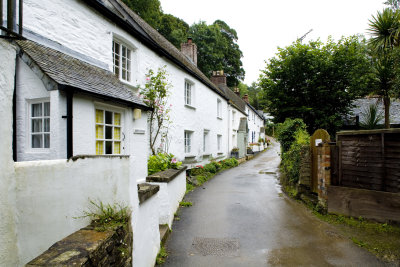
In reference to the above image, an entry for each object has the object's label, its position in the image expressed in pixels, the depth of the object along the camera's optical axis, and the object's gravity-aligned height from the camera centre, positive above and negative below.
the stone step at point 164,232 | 4.82 -1.94
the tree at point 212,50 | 31.71 +12.27
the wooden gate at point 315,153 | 6.88 -0.49
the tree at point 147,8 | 22.17 +12.38
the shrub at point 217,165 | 15.05 -1.68
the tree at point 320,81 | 12.70 +3.12
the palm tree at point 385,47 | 10.16 +3.81
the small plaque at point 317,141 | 6.84 -0.10
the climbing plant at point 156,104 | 8.66 +1.30
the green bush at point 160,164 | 7.59 -0.79
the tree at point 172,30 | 27.64 +13.12
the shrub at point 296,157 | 8.17 -0.67
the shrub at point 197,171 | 12.36 -1.68
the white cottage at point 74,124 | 2.23 +0.32
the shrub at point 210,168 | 13.71 -1.69
